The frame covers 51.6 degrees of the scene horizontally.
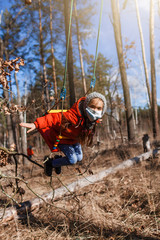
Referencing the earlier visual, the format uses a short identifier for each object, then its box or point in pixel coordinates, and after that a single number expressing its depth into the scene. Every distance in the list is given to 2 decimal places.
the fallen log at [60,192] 2.90
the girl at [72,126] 2.34
